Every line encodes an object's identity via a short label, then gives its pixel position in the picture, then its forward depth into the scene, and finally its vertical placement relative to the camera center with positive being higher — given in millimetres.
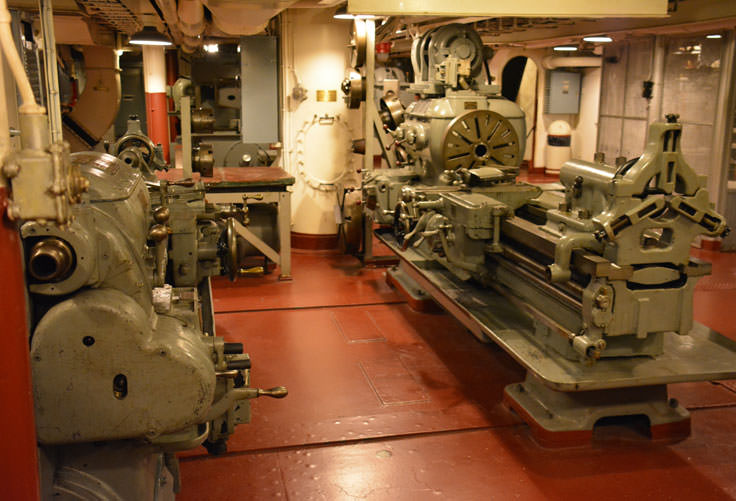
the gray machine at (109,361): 1680 -638
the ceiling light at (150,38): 6582 +588
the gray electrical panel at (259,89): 6719 +137
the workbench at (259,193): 5766 -728
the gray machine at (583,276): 3006 -817
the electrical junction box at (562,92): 11516 +222
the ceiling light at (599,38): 7848 +743
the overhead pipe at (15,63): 1318 +70
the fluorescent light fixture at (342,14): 5816 +723
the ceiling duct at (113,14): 4664 +643
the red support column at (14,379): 1384 -554
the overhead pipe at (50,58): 1852 +113
